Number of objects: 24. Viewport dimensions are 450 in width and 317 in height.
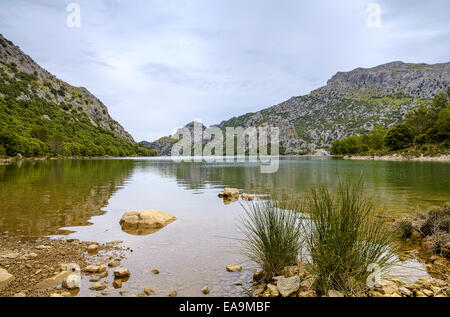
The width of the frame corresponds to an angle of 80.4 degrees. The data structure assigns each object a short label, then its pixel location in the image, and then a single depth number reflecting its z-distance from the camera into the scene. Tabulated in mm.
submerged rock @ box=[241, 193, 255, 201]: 17547
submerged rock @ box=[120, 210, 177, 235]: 10773
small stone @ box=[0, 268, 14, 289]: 5490
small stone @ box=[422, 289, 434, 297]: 4892
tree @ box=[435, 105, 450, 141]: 77312
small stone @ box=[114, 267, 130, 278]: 6141
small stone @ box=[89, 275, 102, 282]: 5929
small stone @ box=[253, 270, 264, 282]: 5994
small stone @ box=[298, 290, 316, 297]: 4890
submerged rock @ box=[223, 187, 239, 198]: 18734
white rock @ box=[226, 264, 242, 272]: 6535
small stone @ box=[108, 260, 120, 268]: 6866
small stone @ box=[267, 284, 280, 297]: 5070
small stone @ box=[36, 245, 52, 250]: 7996
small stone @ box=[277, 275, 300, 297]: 4977
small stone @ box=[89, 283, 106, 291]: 5512
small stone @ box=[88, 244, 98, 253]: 8008
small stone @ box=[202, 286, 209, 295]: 5444
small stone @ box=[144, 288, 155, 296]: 5328
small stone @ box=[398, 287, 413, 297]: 4908
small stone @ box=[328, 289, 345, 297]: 4668
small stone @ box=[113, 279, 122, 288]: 5660
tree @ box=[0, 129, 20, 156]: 74438
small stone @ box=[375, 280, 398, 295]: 4879
